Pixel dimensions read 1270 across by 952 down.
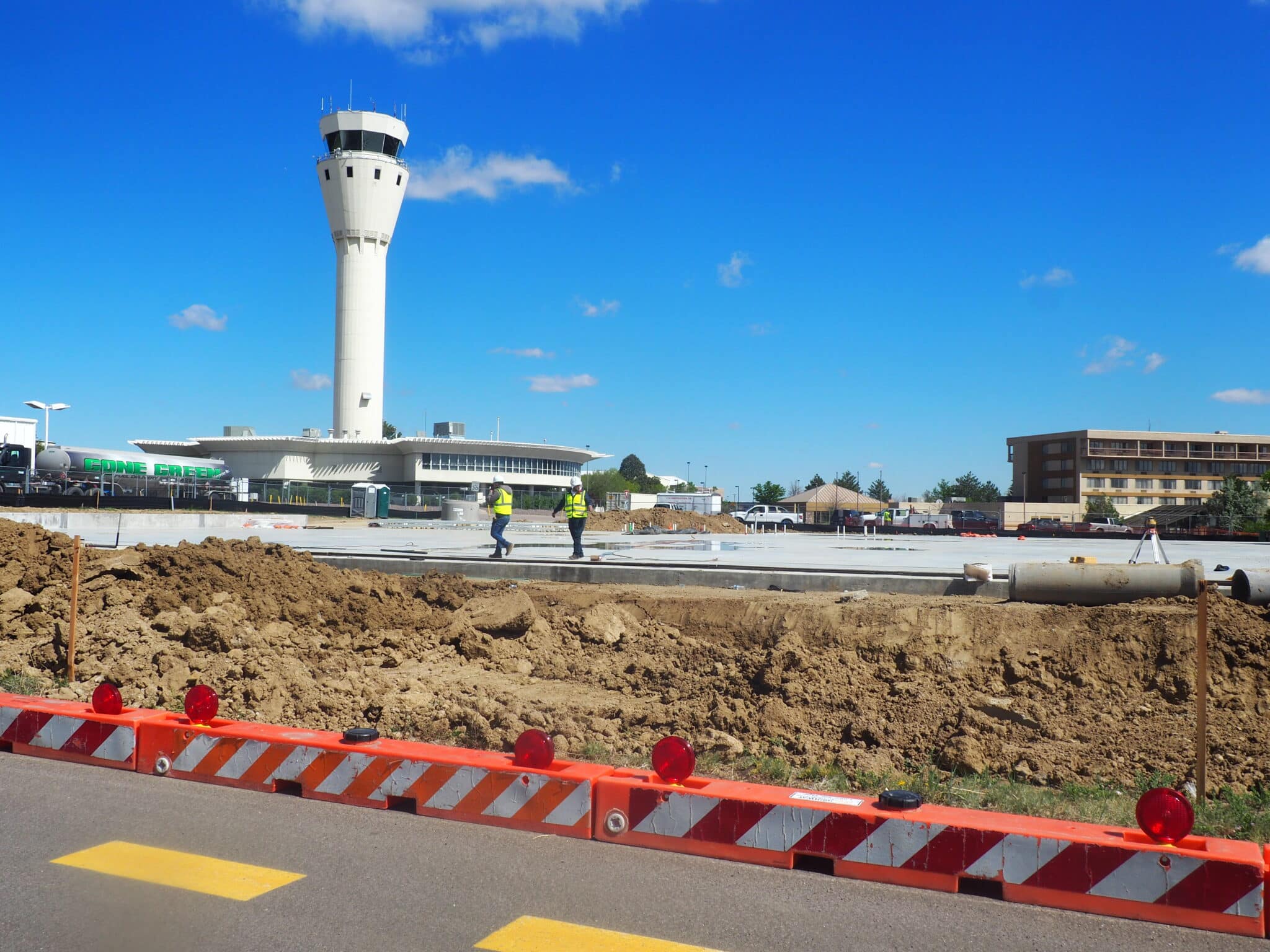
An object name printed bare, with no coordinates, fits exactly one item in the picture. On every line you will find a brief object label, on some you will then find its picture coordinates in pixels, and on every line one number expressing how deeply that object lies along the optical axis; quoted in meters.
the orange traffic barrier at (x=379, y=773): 5.53
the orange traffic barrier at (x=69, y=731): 6.70
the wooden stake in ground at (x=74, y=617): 9.15
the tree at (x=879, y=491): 167.88
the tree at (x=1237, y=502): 70.50
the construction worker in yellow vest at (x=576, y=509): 18.42
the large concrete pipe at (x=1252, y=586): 9.58
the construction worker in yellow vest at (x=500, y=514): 17.88
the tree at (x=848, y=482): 168.79
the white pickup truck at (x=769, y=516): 62.19
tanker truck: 47.66
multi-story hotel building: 98.00
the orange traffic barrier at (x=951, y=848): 4.40
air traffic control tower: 80.56
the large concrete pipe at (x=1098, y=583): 10.20
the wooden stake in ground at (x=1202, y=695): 5.54
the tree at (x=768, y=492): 156.25
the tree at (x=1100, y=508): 87.56
